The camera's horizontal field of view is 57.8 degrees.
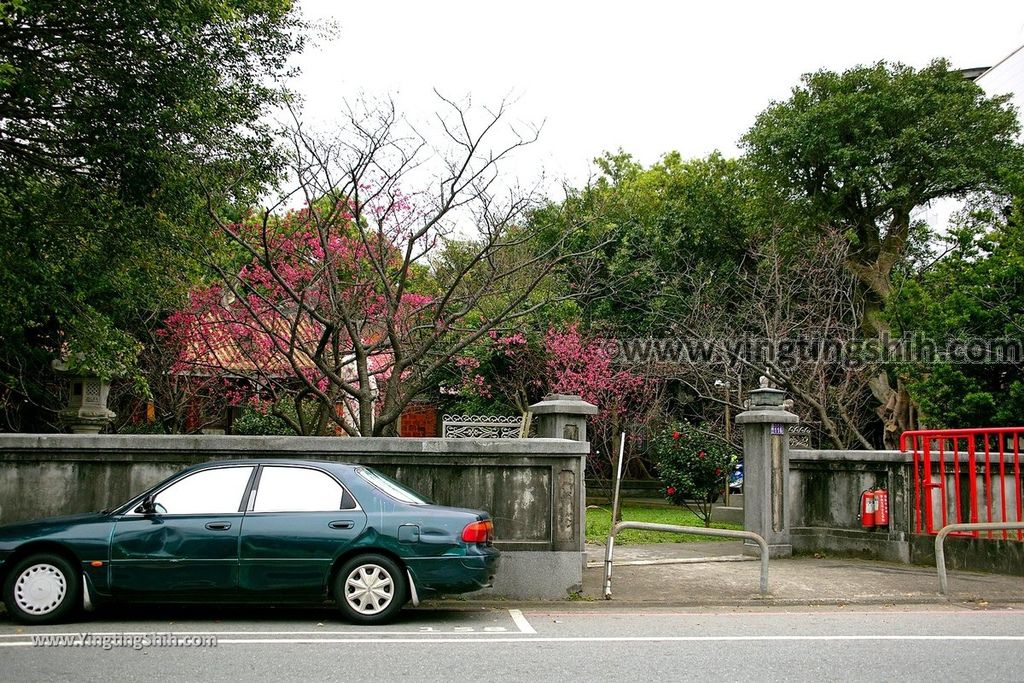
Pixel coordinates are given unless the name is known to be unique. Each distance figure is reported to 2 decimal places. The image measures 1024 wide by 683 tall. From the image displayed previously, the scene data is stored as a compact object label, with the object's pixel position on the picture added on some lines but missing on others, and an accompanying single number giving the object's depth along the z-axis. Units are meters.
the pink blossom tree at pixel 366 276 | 12.27
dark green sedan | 7.97
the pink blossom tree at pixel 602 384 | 24.62
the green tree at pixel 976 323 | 18.58
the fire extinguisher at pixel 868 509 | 12.75
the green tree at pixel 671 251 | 25.48
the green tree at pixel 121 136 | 11.50
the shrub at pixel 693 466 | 16.91
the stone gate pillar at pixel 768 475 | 13.17
